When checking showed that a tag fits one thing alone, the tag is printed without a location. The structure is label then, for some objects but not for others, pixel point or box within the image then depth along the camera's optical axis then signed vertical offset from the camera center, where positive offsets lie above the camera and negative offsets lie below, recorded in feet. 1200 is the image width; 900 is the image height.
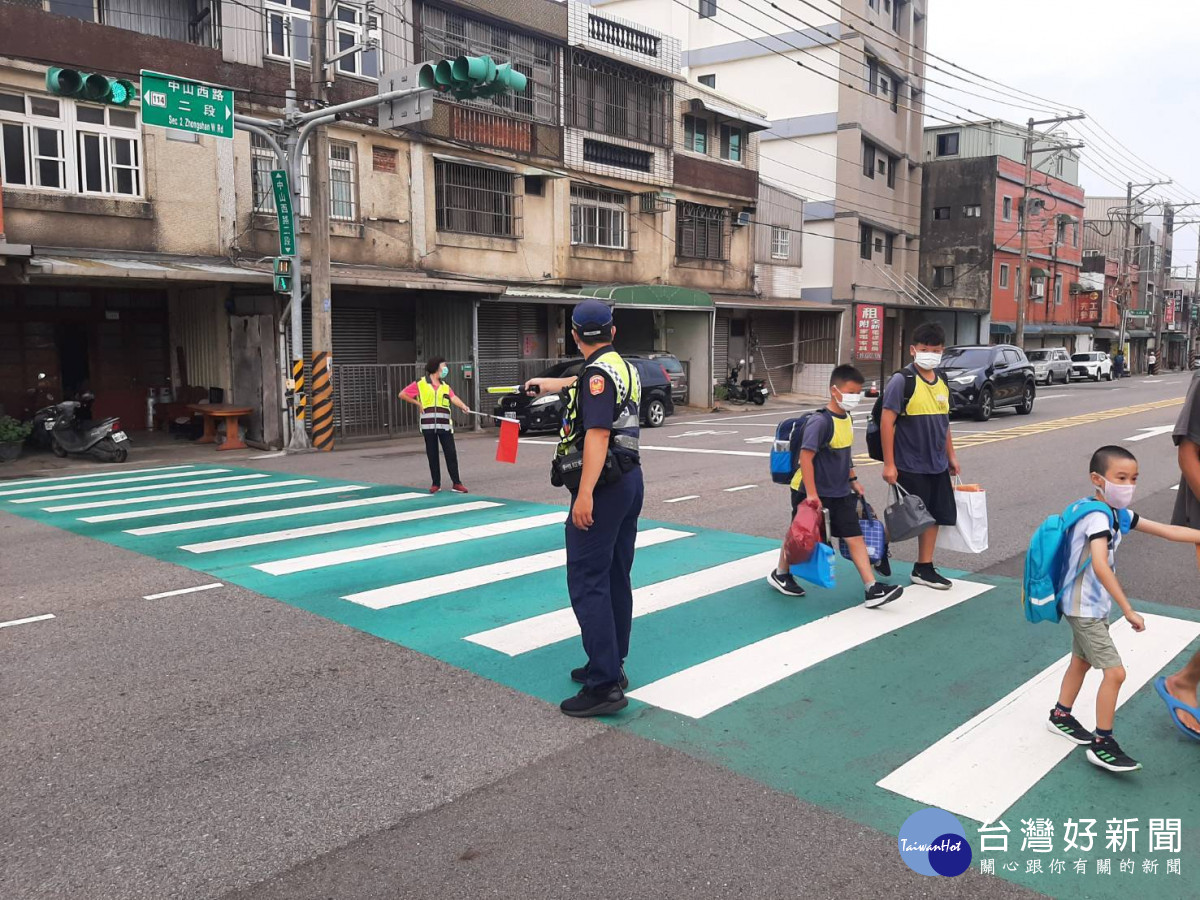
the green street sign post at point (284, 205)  53.98 +8.72
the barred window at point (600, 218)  87.56 +13.01
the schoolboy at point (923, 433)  21.84 -1.89
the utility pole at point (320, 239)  54.65 +6.81
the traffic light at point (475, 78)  40.16 +11.99
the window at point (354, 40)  67.62 +22.94
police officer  14.74 -2.07
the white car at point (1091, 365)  154.30 -2.24
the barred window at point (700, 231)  98.94 +13.27
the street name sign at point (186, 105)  44.09 +12.10
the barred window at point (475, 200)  75.05 +12.80
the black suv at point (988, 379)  72.43 -2.13
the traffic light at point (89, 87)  38.93 +11.54
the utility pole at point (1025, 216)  133.18 +19.49
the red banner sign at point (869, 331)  120.78 +2.82
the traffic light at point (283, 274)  54.44 +4.76
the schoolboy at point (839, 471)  20.86 -2.67
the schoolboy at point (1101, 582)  13.02 -3.22
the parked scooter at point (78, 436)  51.65 -4.36
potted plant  49.98 -4.25
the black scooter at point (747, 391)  98.27 -3.94
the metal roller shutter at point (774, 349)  111.34 +0.54
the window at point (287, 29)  62.75 +22.05
